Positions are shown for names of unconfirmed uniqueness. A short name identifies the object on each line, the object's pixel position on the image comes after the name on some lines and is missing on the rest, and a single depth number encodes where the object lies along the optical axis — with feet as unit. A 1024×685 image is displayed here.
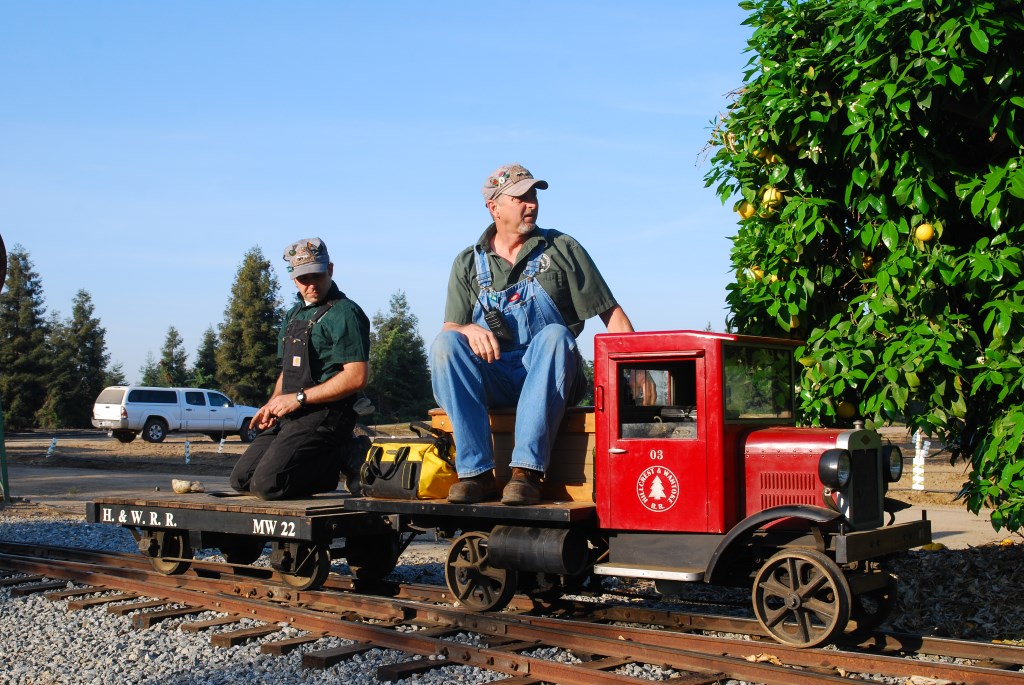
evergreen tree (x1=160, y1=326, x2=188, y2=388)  231.71
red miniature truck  16.90
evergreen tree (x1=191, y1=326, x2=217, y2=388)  232.96
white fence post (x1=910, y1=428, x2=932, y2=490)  52.95
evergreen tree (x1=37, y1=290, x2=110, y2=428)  194.80
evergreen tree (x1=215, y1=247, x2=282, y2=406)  196.24
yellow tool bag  20.98
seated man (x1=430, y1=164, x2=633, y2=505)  19.49
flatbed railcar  21.52
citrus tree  18.31
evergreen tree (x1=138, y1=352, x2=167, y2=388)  238.07
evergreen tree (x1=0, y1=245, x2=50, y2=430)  189.67
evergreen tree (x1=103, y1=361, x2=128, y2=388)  229.11
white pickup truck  109.40
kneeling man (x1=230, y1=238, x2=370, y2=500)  23.72
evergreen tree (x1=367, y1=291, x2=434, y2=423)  204.64
